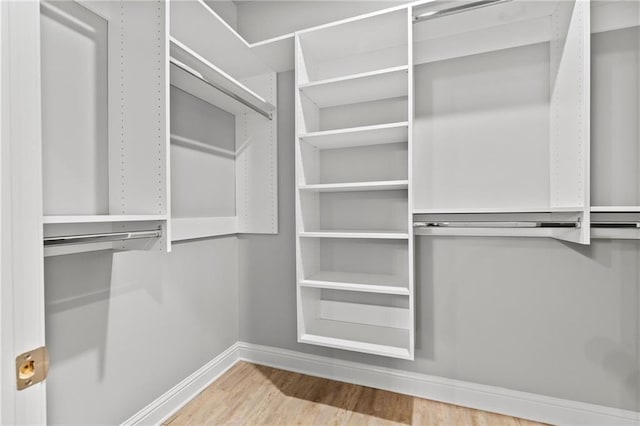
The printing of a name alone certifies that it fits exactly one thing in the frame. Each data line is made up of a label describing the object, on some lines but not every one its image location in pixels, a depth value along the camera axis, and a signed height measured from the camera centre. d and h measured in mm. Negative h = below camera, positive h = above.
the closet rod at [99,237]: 1008 -83
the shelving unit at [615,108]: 1579 +496
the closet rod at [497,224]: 1507 -75
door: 580 +15
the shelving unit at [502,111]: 1553 +537
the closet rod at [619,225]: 1478 -79
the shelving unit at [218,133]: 1708 +536
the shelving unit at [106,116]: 1268 +410
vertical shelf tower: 1750 +138
